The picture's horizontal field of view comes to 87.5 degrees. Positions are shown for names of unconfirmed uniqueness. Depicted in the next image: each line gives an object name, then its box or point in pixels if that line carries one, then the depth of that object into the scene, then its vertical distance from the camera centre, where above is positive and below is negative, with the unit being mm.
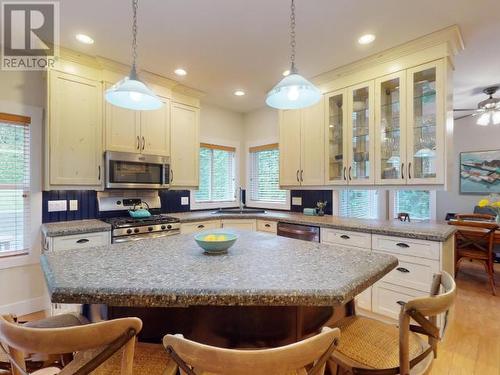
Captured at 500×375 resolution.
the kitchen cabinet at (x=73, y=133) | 2576 +583
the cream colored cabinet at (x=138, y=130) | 2926 +706
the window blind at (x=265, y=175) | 4285 +248
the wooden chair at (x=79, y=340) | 735 -439
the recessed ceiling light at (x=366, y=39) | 2404 +1409
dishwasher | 2957 -501
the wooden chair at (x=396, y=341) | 936 -660
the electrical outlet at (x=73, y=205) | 2900 -176
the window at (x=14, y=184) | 2596 +53
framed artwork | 4805 +320
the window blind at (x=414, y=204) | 3907 -228
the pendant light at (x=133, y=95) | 1626 +645
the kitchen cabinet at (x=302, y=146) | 3314 +571
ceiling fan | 3379 +1033
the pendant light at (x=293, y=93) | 1612 +647
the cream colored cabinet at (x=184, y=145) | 3480 +612
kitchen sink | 3901 -341
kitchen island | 971 -382
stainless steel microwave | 2857 +216
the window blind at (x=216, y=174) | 4223 +254
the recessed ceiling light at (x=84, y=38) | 2415 +1417
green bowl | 1482 -306
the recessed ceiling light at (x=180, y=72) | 3096 +1411
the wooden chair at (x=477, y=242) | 3197 -684
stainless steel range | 2656 -417
